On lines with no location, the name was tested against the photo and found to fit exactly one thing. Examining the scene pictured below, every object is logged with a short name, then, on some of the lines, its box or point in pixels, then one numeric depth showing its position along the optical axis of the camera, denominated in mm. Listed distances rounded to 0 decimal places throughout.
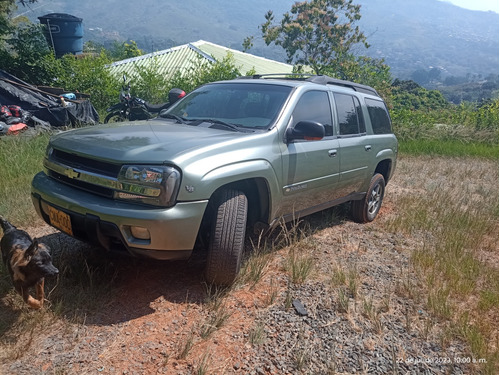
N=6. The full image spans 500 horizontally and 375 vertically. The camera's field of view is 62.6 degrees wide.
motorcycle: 8703
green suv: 2799
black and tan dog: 2684
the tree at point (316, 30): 23469
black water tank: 14062
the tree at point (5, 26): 10720
